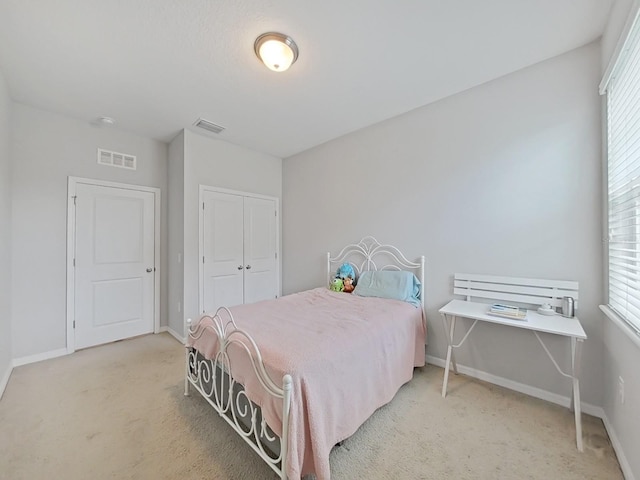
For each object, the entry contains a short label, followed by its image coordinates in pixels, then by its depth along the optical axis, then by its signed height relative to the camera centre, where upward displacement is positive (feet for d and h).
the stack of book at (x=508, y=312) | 6.29 -1.81
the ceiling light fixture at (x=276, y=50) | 6.06 +4.56
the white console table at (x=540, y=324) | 5.46 -1.91
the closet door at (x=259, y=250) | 13.21 -0.61
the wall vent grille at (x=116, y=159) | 10.65 +3.28
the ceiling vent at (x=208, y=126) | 10.21 +4.56
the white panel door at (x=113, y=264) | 10.16 -1.12
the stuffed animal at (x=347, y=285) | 10.57 -1.89
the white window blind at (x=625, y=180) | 4.53 +1.20
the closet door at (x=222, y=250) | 11.64 -0.60
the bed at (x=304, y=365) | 4.20 -2.57
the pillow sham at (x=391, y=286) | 8.81 -1.67
